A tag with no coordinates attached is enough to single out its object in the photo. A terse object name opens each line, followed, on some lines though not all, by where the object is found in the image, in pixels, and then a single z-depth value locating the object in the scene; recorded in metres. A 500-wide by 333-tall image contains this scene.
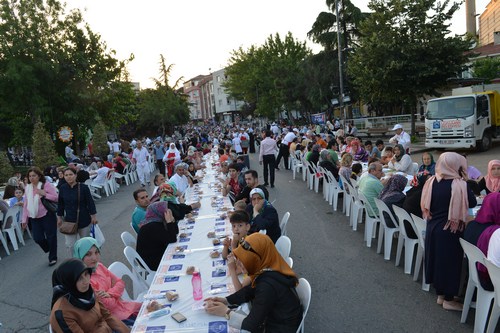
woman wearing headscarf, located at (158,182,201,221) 5.68
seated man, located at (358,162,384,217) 6.17
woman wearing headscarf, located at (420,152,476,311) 3.78
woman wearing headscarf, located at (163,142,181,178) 12.82
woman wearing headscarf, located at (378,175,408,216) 5.59
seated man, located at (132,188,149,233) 5.44
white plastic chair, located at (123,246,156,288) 4.39
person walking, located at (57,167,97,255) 5.73
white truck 15.19
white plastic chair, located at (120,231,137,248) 5.17
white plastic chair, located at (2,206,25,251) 7.92
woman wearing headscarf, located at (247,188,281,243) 4.61
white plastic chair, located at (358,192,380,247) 6.16
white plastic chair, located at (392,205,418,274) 4.91
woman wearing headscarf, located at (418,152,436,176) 7.38
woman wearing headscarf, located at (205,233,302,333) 2.64
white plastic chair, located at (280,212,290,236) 5.34
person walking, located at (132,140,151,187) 13.81
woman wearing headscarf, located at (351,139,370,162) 10.97
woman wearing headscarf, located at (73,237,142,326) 3.46
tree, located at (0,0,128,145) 19.36
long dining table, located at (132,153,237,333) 2.90
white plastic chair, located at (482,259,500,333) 3.08
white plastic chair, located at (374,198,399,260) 5.49
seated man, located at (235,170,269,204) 6.34
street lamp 20.50
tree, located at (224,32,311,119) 38.62
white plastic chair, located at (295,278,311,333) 2.89
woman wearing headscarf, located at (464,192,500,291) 3.47
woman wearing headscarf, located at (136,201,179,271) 4.65
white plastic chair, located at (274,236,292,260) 4.14
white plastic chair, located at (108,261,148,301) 4.02
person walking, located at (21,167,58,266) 6.28
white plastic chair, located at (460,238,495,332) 3.38
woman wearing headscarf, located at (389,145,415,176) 8.67
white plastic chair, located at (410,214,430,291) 4.53
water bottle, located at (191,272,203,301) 3.32
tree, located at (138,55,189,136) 38.75
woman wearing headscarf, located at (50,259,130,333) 2.76
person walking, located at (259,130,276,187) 11.69
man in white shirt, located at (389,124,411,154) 11.12
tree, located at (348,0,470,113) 18.73
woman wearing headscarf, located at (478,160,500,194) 5.27
